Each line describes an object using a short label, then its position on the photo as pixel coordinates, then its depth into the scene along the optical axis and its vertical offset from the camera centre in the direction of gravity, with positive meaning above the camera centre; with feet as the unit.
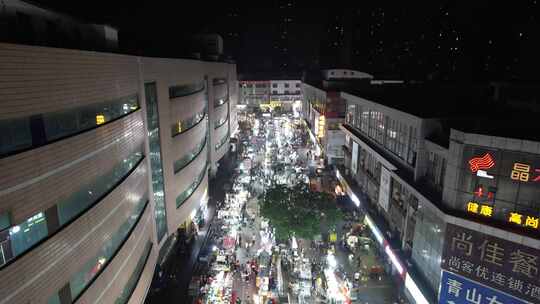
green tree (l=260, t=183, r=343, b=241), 92.63 -36.56
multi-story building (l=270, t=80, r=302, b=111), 319.27 -12.96
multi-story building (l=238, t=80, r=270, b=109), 314.96 -12.82
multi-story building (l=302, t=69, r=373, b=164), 162.81 -16.69
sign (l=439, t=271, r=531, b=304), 51.67 -33.32
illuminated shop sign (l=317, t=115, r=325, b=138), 171.83 -24.02
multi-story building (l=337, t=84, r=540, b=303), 49.85 -21.15
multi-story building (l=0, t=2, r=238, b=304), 31.76 -12.18
